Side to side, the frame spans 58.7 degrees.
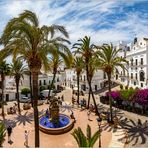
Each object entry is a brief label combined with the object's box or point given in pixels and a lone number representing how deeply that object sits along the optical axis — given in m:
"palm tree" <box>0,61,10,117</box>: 19.40
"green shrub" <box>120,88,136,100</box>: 19.06
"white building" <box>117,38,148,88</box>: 28.74
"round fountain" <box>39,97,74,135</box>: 14.61
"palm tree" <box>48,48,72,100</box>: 9.91
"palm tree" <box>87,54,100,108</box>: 16.23
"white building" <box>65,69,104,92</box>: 34.67
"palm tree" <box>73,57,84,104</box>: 23.28
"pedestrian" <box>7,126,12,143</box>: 13.20
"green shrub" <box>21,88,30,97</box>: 30.65
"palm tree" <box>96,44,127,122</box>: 15.72
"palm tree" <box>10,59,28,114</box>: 20.01
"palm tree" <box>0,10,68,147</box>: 9.25
